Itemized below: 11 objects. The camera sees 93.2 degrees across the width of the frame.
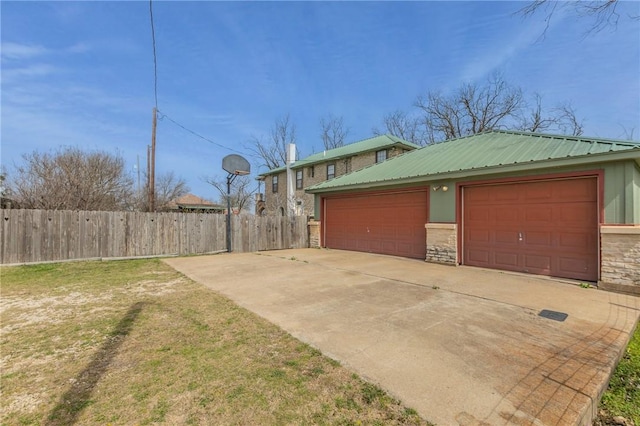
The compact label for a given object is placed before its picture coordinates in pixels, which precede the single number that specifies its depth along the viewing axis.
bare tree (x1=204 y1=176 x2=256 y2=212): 29.52
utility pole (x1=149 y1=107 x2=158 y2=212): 14.13
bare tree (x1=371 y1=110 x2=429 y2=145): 26.86
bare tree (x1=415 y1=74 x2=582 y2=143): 21.45
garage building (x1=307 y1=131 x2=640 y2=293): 5.91
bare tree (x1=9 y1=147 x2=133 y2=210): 13.49
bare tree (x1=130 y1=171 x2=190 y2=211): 27.58
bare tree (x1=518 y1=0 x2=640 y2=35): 4.45
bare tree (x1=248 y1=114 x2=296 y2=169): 30.98
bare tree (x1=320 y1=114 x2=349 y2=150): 31.67
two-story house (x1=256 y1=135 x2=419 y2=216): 19.56
